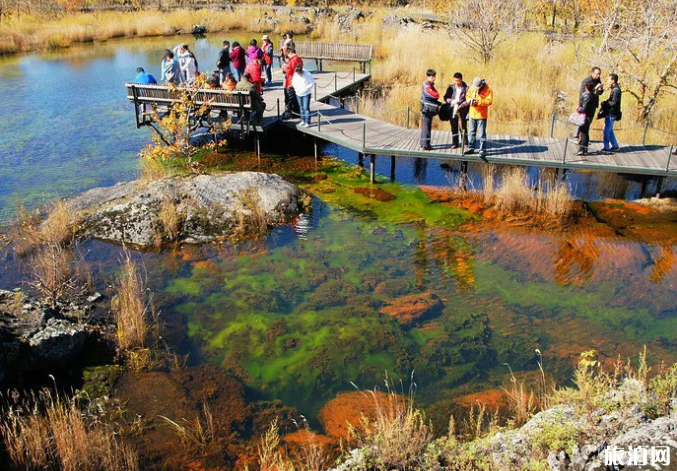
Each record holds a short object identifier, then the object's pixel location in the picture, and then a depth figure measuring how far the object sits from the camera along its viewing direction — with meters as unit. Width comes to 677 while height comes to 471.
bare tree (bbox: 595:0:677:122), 15.52
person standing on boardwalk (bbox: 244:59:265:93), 15.72
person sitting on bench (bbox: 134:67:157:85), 16.40
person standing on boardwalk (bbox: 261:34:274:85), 18.72
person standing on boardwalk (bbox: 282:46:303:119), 15.03
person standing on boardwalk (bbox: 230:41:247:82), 18.02
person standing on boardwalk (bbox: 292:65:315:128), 14.65
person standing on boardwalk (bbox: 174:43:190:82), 16.55
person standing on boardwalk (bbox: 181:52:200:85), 16.53
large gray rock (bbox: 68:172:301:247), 11.67
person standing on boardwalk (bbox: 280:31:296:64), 17.44
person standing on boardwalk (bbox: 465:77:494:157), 12.18
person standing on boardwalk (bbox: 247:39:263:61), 16.75
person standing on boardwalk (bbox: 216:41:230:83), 17.64
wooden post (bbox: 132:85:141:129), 15.41
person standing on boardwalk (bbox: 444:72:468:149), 12.53
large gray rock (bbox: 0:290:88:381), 7.49
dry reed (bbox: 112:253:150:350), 8.41
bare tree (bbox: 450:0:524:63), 21.11
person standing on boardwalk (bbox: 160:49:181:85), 16.23
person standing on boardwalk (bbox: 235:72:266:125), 14.67
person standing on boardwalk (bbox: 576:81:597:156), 12.22
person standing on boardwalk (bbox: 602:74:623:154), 12.30
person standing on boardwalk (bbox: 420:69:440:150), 12.79
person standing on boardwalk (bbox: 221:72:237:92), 15.06
